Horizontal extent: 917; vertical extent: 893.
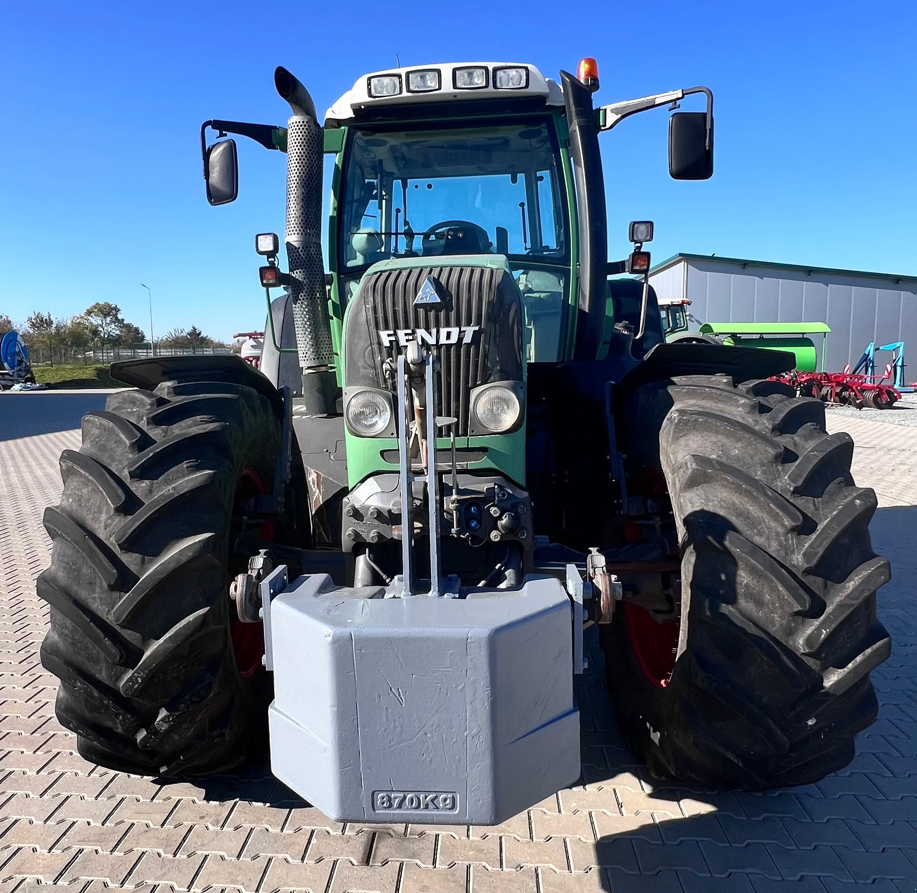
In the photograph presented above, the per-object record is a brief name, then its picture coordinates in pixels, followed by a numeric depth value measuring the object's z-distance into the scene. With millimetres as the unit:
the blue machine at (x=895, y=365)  22455
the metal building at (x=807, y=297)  27266
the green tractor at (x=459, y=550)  1678
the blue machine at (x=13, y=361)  29672
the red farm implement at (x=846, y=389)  18859
